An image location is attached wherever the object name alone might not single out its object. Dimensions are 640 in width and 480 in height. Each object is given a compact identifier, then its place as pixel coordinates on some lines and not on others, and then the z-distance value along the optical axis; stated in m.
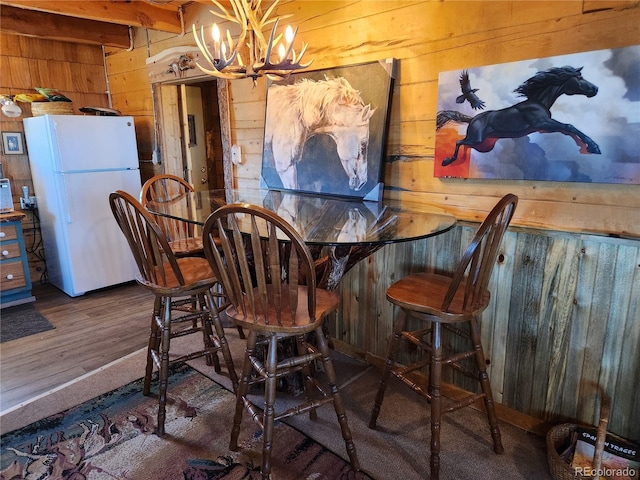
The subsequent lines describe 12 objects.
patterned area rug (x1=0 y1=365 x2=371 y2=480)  1.68
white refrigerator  3.45
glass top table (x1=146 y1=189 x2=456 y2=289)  1.59
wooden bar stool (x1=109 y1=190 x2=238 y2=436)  1.78
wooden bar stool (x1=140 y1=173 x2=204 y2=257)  2.49
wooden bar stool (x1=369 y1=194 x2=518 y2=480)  1.47
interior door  3.93
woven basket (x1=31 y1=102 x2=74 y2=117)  3.48
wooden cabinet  3.33
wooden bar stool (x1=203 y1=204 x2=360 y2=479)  1.36
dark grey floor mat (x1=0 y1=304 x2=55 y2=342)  2.99
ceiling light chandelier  1.75
